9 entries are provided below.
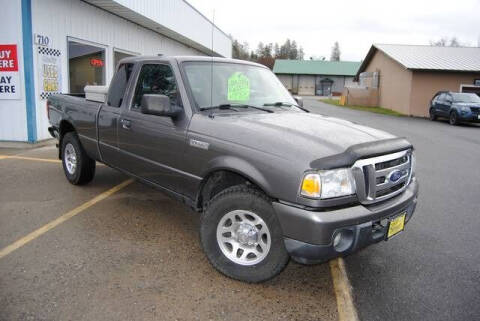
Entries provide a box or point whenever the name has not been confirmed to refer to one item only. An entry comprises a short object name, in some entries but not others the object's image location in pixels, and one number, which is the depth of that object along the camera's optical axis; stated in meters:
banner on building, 9.34
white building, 8.91
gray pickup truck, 2.81
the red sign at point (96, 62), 12.28
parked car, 18.30
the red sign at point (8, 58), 8.94
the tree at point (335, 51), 135.52
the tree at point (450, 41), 94.81
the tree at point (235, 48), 36.23
